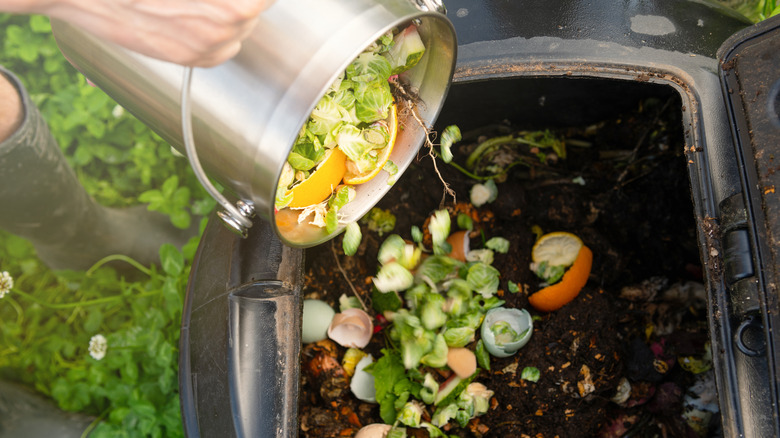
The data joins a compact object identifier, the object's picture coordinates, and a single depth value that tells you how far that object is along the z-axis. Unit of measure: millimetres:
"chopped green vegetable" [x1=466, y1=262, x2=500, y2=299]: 945
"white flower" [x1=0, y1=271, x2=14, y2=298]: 1077
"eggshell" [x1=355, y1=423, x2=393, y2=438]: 908
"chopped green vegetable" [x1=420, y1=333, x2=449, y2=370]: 920
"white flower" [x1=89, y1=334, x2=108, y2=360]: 1094
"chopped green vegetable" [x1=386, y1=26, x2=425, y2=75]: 804
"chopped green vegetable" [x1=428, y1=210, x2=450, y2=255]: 921
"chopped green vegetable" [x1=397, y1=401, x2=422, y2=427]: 905
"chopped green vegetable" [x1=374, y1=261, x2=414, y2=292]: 912
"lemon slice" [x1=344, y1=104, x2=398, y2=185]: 833
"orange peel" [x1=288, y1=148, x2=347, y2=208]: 806
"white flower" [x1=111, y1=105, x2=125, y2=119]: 1209
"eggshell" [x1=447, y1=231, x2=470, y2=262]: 1000
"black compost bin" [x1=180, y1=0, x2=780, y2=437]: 766
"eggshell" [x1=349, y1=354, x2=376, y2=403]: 940
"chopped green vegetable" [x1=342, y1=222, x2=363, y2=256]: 853
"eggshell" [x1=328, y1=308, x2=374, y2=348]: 943
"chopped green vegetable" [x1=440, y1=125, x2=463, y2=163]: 862
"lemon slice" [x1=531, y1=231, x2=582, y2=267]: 984
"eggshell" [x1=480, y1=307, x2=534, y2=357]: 944
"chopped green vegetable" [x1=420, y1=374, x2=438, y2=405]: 924
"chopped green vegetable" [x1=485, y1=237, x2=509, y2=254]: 1001
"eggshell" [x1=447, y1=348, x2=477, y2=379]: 934
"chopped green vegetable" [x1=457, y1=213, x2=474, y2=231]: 1013
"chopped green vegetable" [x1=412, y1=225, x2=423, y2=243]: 969
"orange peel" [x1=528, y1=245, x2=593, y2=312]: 970
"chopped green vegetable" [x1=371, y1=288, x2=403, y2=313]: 959
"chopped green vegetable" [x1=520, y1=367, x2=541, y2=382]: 942
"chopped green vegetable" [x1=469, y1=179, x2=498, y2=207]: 1026
